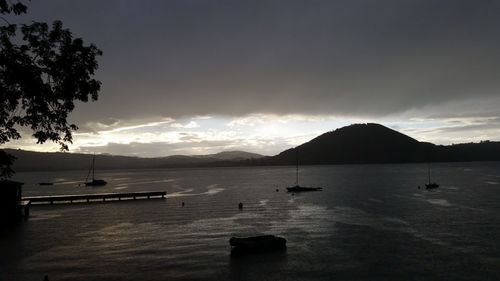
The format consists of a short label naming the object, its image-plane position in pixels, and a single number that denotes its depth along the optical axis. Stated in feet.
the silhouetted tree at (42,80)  56.90
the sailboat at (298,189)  461.37
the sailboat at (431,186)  469.45
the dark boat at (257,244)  147.33
